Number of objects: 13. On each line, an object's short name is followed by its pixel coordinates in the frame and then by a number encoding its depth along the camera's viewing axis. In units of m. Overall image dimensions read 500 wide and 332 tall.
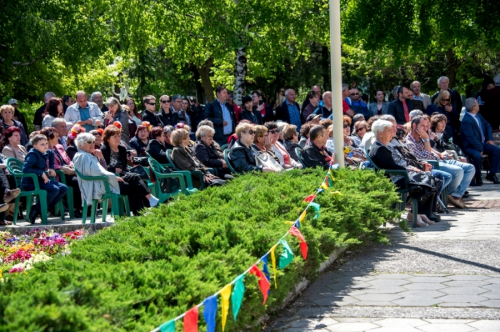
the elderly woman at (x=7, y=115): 14.02
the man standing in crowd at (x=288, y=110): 17.83
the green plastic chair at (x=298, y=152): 12.63
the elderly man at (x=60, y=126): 13.31
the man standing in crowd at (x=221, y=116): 16.41
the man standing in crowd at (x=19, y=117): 15.98
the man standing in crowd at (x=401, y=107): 17.00
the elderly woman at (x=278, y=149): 13.23
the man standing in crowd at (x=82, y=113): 14.87
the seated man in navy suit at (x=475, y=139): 16.17
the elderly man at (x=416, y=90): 18.05
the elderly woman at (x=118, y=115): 15.19
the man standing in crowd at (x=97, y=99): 16.33
